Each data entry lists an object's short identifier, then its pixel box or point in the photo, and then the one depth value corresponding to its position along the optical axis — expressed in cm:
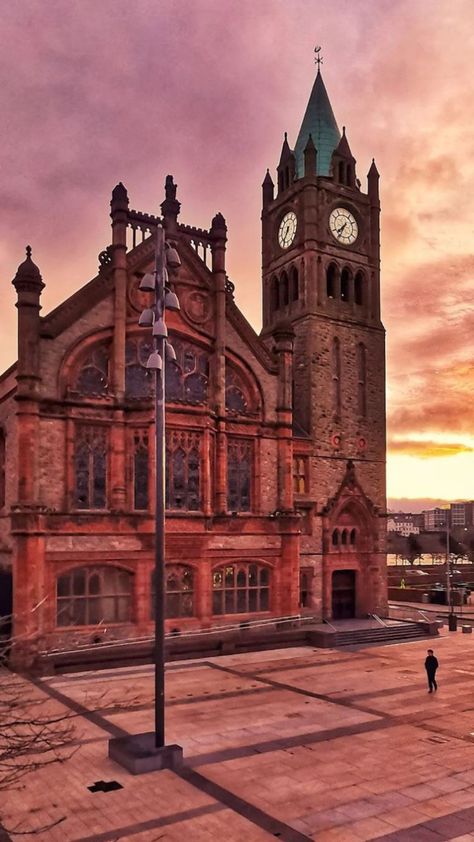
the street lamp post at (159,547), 1714
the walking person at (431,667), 2545
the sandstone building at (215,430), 3186
